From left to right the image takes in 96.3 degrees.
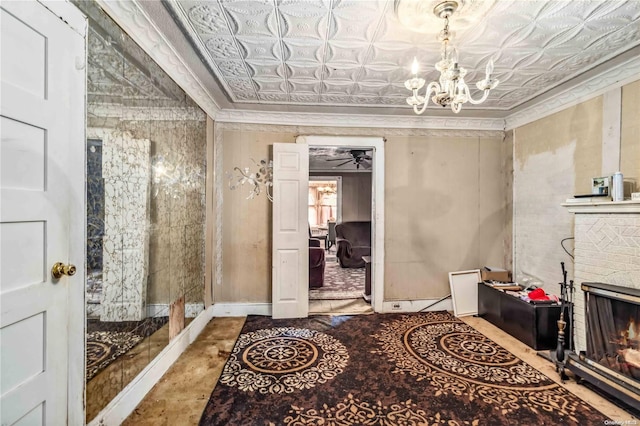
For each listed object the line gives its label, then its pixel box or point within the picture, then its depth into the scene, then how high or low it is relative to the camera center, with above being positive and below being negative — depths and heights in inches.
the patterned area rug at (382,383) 73.1 -52.2
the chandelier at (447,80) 64.0 +30.8
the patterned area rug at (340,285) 180.9 -53.2
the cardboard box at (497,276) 147.0 -32.4
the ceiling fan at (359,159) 226.9 +48.0
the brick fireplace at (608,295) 78.7 -24.1
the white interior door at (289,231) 141.4 -10.2
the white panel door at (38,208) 41.8 -0.1
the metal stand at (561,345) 88.7 -42.5
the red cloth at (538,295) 114.4 -32.8
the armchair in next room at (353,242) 266.5 -29.5
